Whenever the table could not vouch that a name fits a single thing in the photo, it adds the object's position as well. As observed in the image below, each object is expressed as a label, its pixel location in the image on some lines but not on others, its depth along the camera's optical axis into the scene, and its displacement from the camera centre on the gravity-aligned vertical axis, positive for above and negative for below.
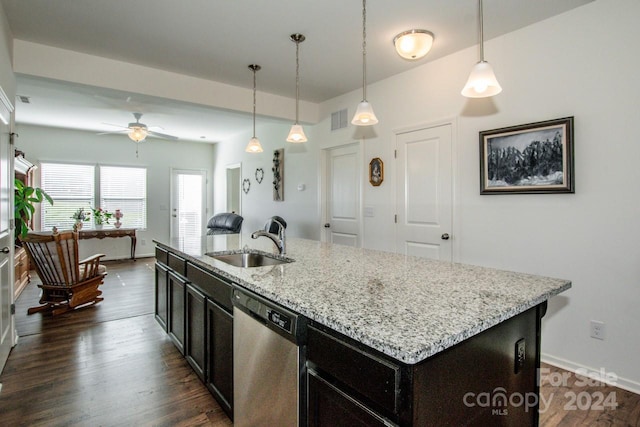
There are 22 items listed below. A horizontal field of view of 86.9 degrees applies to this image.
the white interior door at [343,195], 4.43 +0.23
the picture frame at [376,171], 4.02 +0.49
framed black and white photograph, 2.55 +0.44
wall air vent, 4.54 +1.27
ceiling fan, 5.44 +1.36
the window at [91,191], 6.57 +0.45
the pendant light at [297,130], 2.97 +0.75
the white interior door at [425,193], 3.38 +0.21
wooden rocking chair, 3.50 -0.65
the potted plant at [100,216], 6.89 -0.07
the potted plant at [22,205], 3.34 +0.09
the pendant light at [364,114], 2.44 +0.71
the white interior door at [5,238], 2.42 -0.19
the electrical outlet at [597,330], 2.42 -0.85
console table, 6.44 -0.40
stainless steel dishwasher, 1.23 -0.62
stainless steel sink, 2.50 -0.35
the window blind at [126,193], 7.13 +0.44
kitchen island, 0.90 -0.38
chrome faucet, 2.28 -0.18
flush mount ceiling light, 2.59 +1.30
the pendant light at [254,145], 3.66 +0.74
